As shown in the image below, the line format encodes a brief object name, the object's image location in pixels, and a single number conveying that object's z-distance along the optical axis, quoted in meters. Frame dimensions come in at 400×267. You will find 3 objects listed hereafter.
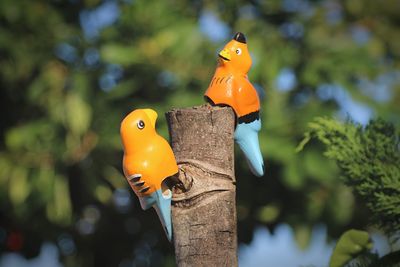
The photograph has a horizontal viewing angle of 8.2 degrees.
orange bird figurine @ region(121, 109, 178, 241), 2.42
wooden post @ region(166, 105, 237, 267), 2.39
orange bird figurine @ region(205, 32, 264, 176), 2.48
